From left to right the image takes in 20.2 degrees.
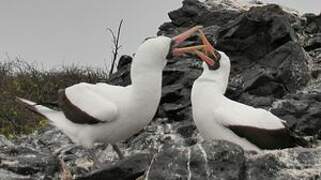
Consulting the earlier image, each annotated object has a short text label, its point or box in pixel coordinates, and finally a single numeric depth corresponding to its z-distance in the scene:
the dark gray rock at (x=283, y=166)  9.03
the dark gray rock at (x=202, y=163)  8.92
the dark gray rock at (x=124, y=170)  10.11
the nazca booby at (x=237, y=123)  10.72
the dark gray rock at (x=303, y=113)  12.91
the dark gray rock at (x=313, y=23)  17.90
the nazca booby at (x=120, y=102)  10.81
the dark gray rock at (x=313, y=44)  16.77
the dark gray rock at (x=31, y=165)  11.54
